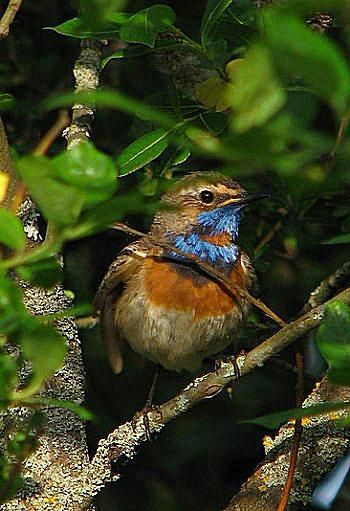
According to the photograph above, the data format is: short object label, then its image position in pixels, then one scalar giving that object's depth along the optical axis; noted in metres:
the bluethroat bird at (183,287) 7.70
